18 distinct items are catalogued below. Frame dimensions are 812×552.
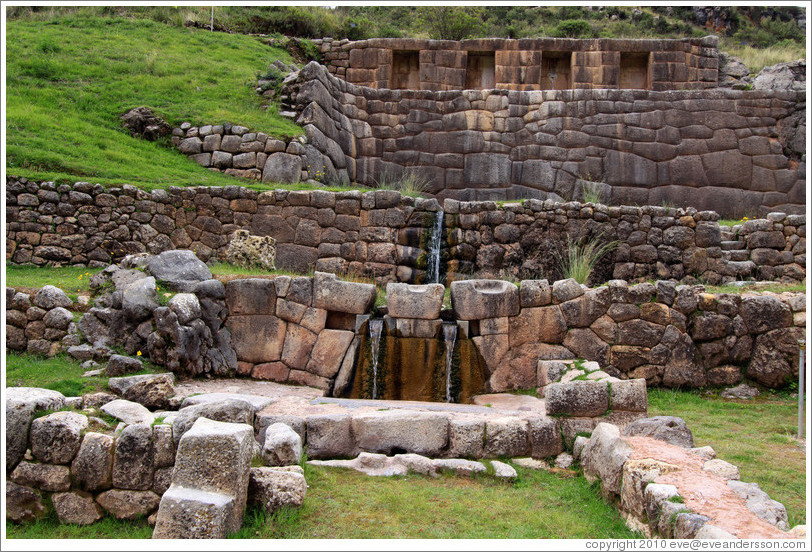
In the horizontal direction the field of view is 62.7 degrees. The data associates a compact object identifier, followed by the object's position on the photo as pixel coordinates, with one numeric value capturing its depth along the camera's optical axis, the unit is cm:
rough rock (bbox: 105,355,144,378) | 820
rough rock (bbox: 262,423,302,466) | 597
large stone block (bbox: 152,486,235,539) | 466
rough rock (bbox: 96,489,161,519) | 551
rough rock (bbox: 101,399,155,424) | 633
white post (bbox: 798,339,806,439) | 755
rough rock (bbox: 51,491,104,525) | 552
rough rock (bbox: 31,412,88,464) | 559
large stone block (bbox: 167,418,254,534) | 490
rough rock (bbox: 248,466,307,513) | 529
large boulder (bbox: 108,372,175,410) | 741
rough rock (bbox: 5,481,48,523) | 552
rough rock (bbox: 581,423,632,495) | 591
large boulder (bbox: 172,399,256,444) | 612
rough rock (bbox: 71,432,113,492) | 554
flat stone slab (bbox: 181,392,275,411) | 735
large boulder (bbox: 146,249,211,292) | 952
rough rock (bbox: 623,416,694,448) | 679
